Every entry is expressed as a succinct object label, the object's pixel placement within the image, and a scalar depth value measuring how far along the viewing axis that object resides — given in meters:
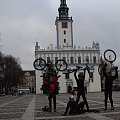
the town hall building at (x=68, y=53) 44.12
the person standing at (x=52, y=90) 7.00
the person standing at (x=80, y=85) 6.56
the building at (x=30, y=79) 79.72
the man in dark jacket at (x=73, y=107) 6.18
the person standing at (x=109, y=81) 6.63
